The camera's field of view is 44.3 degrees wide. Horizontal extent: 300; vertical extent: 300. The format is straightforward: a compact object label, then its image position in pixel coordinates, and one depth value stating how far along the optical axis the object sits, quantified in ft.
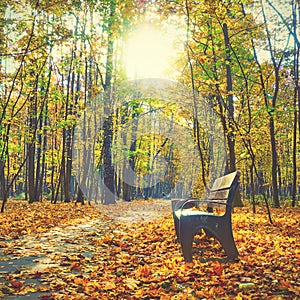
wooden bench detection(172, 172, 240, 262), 14.89
